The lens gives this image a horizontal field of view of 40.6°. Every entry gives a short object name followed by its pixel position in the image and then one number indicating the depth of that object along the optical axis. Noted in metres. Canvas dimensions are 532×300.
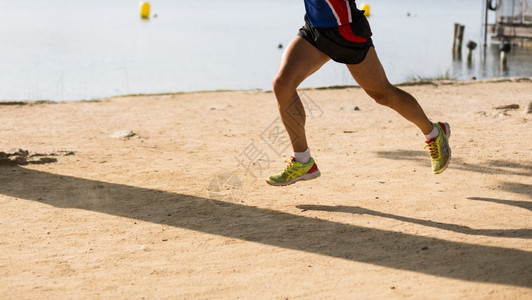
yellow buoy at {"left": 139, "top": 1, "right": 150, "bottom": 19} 34.03
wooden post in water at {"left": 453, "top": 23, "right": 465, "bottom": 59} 23.30
